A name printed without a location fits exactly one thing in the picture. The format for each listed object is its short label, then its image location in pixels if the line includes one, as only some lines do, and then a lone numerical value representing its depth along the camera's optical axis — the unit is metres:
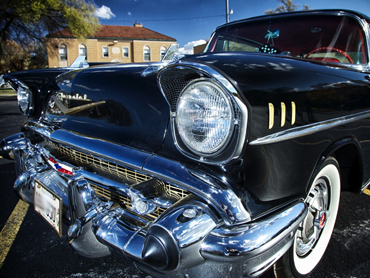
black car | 1.06
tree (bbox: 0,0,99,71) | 18.28
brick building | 29.03
